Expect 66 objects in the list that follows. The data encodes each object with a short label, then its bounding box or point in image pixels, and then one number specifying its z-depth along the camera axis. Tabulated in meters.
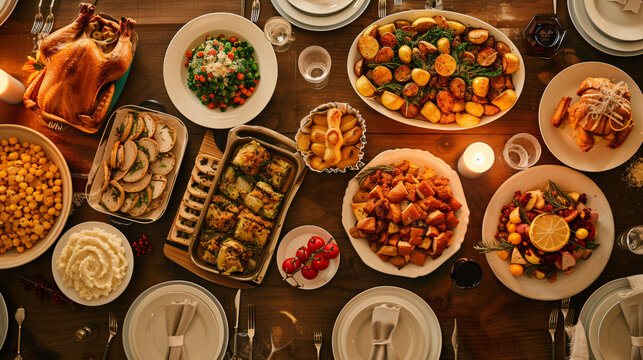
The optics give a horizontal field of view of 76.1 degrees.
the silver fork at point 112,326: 2.66
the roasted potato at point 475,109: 2.49
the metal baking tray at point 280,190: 2.55
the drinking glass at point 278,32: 2.73
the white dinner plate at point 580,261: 2.54
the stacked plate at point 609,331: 2.49
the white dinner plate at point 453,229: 2.51
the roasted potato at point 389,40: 2.52
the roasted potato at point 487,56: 2.48
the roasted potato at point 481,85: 2.46
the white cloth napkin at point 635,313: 2.44
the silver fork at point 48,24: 2.80
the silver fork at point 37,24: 2.80
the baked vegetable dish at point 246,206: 2.56
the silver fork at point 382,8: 2.75
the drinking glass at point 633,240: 2.57
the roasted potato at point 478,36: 2.49
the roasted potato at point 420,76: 2.46
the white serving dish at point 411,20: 2.51
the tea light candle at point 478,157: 2.57
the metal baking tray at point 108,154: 2.55
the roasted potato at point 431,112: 2.53
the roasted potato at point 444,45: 2.47
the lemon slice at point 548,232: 2.41
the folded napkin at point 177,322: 2.57
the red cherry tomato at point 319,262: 2.51
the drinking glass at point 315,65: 2.71
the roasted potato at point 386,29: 2.55
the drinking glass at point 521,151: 2.63
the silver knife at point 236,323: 2.59
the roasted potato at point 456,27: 2.53
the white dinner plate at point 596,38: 2.65
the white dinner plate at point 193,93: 2.68
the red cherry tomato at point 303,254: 2.52
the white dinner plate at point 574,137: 2.56
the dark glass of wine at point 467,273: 2.54
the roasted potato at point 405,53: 2.49
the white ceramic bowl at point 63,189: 2.61
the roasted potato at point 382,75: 2.51
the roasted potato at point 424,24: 2.52
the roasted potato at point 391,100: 2.53
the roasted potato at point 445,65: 2.44
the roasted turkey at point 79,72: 2.52
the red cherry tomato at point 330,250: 2.52
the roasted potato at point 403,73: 2.53
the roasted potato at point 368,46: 2.51
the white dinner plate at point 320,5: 2.68
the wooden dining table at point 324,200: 2.66
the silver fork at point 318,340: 2.62
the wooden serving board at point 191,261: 2.66
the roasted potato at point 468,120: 2.51
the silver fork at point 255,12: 2.78
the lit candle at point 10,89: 2.67
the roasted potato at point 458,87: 2.49
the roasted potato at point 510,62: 2.47
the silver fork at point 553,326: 2.60
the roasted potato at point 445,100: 2.51
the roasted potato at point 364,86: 2.54
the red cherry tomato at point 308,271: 2.52
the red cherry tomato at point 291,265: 2.52
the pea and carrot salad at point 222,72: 2.61
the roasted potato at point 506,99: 2.46
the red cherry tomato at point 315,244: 2.54
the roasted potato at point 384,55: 2.50
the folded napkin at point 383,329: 2.49
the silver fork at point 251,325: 2.61
